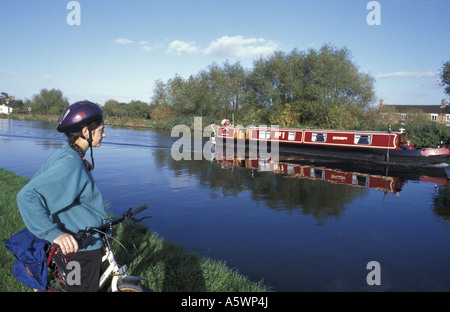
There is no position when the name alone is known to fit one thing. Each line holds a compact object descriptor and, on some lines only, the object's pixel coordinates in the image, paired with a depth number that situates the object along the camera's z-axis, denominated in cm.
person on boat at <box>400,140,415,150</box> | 2006
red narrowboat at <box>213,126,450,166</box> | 1967
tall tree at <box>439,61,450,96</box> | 4116
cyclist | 220
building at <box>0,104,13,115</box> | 12231
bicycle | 248
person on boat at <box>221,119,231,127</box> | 3069
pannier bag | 244
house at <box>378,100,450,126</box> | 7845
